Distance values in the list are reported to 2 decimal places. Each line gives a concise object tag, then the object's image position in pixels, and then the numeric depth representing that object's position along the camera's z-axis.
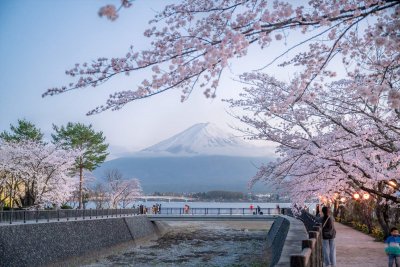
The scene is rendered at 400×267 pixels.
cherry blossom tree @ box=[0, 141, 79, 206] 38.94
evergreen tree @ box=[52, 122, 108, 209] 52.97
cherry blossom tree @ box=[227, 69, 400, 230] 11.86
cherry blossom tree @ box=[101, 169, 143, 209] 69.29
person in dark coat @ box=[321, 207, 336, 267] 12.66
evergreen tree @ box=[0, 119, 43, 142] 49.78
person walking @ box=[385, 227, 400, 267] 11.38
